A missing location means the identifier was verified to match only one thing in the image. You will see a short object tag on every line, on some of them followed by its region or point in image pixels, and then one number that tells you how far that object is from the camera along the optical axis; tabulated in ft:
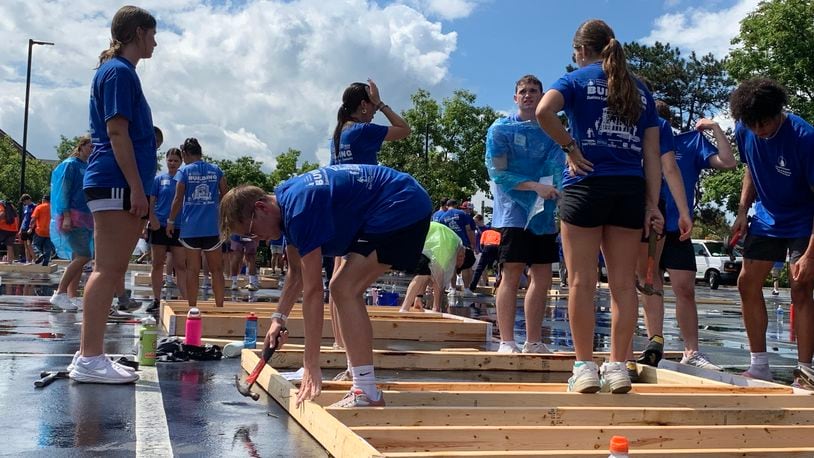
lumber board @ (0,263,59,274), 75.87
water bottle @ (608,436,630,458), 8.91
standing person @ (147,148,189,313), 36.04
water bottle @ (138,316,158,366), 20.13
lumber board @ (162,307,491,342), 28.68
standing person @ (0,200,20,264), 82.04
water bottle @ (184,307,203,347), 22.84
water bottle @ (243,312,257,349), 23.97
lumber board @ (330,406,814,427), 13.78
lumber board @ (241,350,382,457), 11.22
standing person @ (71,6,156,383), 17.85
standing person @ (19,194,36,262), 88.53
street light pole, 111.66
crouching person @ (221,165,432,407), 14.37
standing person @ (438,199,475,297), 60.59
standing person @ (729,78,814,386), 20.63
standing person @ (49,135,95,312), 32.68
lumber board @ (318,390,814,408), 15.75
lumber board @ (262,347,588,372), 22.16
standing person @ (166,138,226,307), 33.55
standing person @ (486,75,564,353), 23.31
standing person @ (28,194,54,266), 70.33
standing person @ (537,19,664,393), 16.33
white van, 123.44
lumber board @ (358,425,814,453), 12.38
